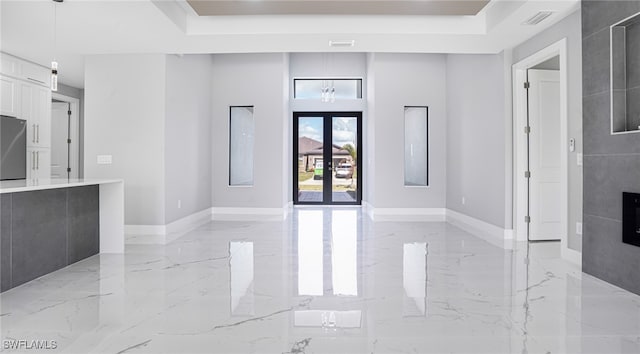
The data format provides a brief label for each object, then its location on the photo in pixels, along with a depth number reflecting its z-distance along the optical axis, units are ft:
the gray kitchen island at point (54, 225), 10.10
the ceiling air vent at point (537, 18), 13.15
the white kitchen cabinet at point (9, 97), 18.15
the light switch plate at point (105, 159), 18.35
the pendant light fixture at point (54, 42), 11.33
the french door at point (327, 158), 32.42
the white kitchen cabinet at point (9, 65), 18.11
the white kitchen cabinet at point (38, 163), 20.34
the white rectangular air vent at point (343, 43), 16.22
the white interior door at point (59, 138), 26.45
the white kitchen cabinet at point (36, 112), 19.70
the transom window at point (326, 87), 31.71
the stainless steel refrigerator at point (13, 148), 18.06
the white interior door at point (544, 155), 17.03
